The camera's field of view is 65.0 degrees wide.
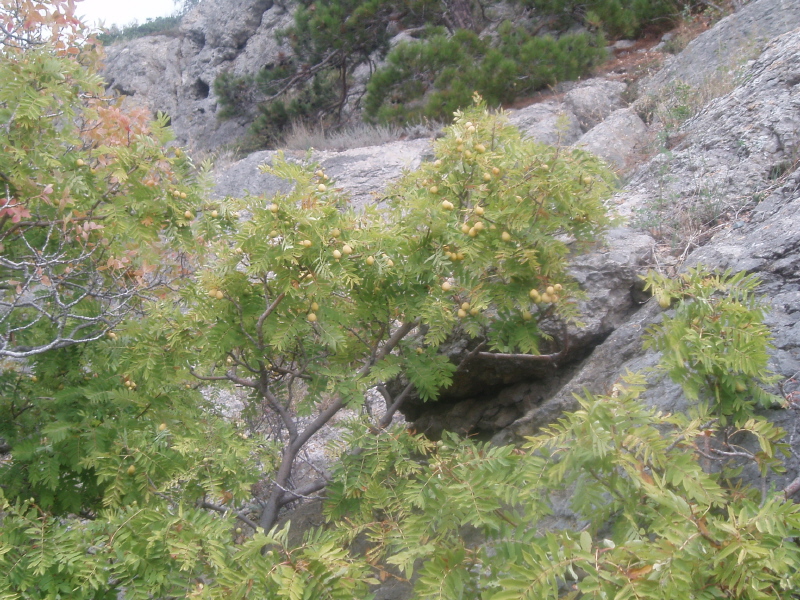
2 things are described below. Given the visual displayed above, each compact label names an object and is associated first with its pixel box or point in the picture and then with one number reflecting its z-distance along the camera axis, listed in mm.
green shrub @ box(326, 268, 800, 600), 1483
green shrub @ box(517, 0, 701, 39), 10805
